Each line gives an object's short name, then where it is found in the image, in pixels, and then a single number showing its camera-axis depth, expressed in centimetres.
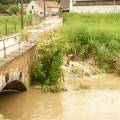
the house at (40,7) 4409
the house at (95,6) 2515
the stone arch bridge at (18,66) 860
